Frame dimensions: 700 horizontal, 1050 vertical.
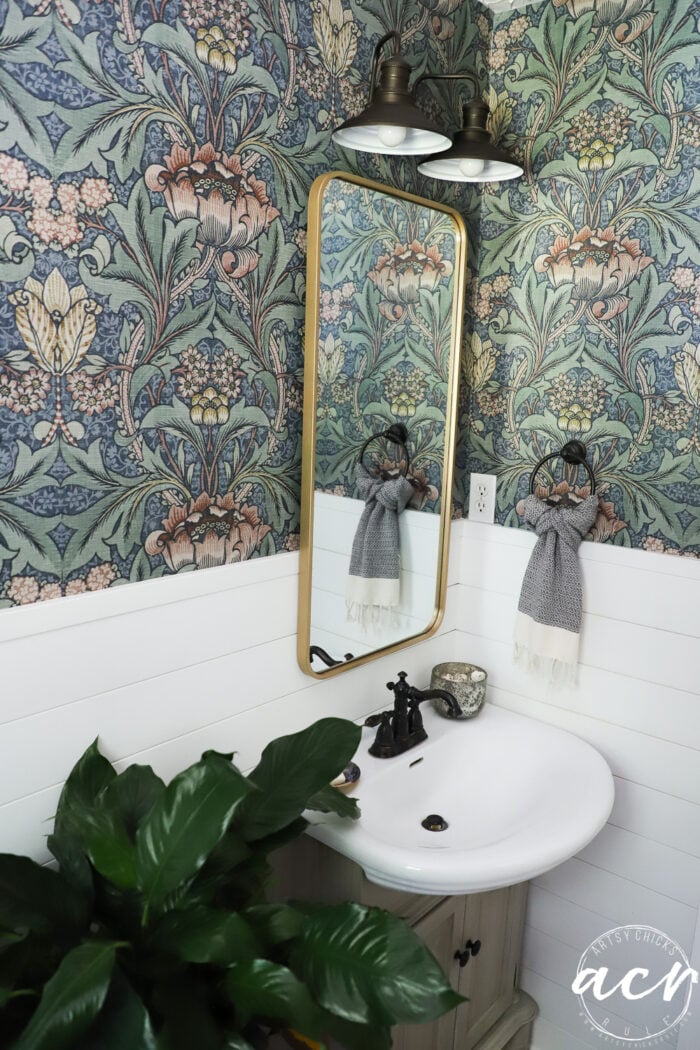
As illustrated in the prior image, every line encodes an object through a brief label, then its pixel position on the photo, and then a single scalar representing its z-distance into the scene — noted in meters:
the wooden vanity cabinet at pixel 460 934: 1.47
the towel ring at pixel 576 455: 1.72
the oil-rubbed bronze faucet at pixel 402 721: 1.64
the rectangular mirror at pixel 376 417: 1.47
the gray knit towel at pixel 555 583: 1.73
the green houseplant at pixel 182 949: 0.87
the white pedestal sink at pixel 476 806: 1.28
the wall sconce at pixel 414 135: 1.35
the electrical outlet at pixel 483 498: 1.91
